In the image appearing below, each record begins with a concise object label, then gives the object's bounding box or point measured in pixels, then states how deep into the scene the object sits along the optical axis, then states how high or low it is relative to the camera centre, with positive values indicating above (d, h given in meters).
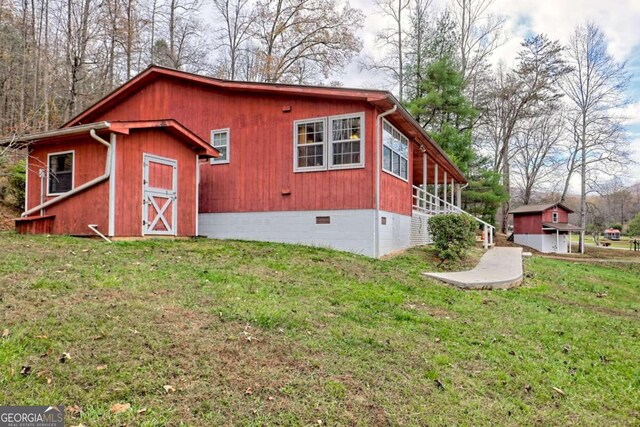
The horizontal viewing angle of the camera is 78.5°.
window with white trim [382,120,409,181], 10.19 +2.05
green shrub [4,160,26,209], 12.82 +1.18
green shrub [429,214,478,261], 9.57 -0.24
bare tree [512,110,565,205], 29.84 +5.83
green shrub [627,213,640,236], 37.62 -0.08
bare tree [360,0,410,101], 24.17 +11.73
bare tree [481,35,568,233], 26.25 +9.25
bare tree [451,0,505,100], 25.98 +12.74
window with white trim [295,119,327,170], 9.94 +2.05
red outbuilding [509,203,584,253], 24.84 -0.22
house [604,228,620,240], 44.32 -1.02
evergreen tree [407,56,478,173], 21.66 +6.62
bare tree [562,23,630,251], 26.17 +8.72
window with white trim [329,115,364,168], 9.55 +2.05
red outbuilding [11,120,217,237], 8.43 +1.00
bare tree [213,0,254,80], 22.84 +11.45
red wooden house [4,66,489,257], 8.72 +1.35
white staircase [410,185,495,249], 12.85 +0.10
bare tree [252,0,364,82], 21.47 +10.40
